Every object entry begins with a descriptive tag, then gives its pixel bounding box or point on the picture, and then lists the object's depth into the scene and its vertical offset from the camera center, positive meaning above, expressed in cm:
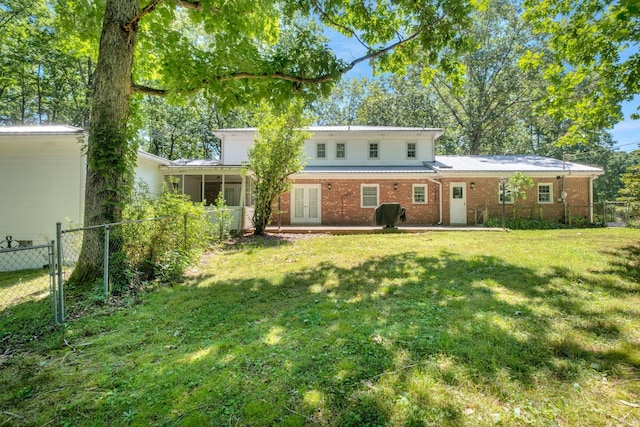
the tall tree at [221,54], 550 +384
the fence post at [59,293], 395 -100
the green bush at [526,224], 1444 -43
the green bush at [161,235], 579 -39
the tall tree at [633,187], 1409 +128
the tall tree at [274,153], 1178 +247
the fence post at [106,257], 477 -64
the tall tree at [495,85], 2323 +1062
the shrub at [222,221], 1035 -17
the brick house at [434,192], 1558 +122
